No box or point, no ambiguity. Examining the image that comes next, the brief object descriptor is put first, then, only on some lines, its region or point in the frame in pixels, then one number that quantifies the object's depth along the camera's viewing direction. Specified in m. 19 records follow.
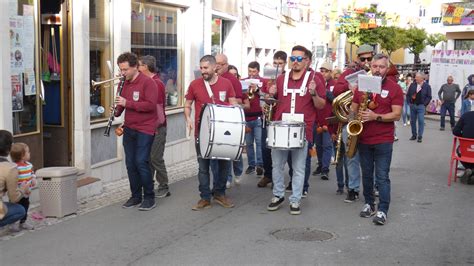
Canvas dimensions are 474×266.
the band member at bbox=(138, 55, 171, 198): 8.40
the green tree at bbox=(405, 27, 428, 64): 49.62
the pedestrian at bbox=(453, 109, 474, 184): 9.78
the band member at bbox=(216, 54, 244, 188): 8.40
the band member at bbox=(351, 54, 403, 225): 6.93
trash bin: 7.24
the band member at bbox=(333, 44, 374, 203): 8.28
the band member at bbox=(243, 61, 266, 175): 9.81
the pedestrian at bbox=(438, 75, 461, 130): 20.33
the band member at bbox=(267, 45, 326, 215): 7.52
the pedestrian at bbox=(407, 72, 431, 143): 16.62
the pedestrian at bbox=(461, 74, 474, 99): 19.37
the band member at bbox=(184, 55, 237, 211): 7.68
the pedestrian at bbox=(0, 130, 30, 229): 6.14
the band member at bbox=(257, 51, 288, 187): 9.33
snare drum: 7.23
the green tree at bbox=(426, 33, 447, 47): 51.98
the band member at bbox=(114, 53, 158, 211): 7.57
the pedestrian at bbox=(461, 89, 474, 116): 18.40
